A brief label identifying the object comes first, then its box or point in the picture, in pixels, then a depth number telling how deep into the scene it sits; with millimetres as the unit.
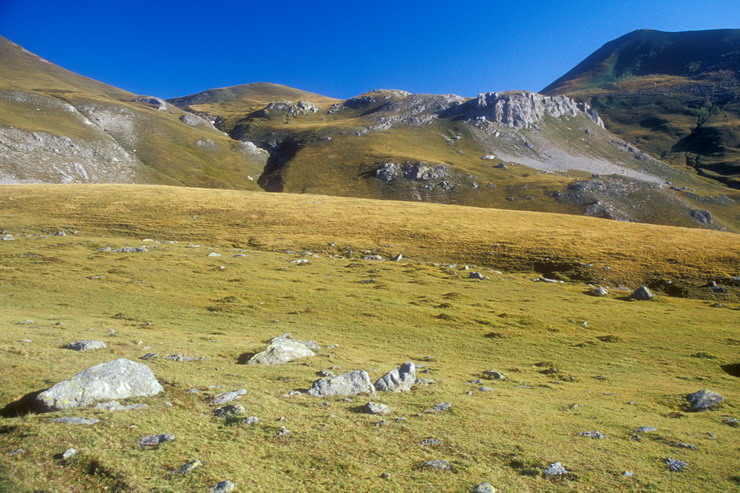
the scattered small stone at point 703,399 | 16234
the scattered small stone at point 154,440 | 9030
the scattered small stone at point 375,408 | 12787
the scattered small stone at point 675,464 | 10445
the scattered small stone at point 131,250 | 47750
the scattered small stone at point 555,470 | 9727
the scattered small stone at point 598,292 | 42562
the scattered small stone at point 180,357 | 16984
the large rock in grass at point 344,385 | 14312
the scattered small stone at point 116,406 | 10530
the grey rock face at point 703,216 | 159750
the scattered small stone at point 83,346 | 16719
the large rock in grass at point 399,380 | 15602
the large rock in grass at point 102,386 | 10180
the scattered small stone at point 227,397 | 12184
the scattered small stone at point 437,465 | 9548
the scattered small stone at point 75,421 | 9359
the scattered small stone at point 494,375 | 19664
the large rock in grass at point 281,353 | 18317
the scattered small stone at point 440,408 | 13641
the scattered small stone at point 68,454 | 8078
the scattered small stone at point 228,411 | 11266
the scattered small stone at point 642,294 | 41312
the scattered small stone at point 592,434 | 12414
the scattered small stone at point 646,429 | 13119
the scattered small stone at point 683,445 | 11891
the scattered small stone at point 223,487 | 7808
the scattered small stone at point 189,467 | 8242
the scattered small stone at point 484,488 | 8672
